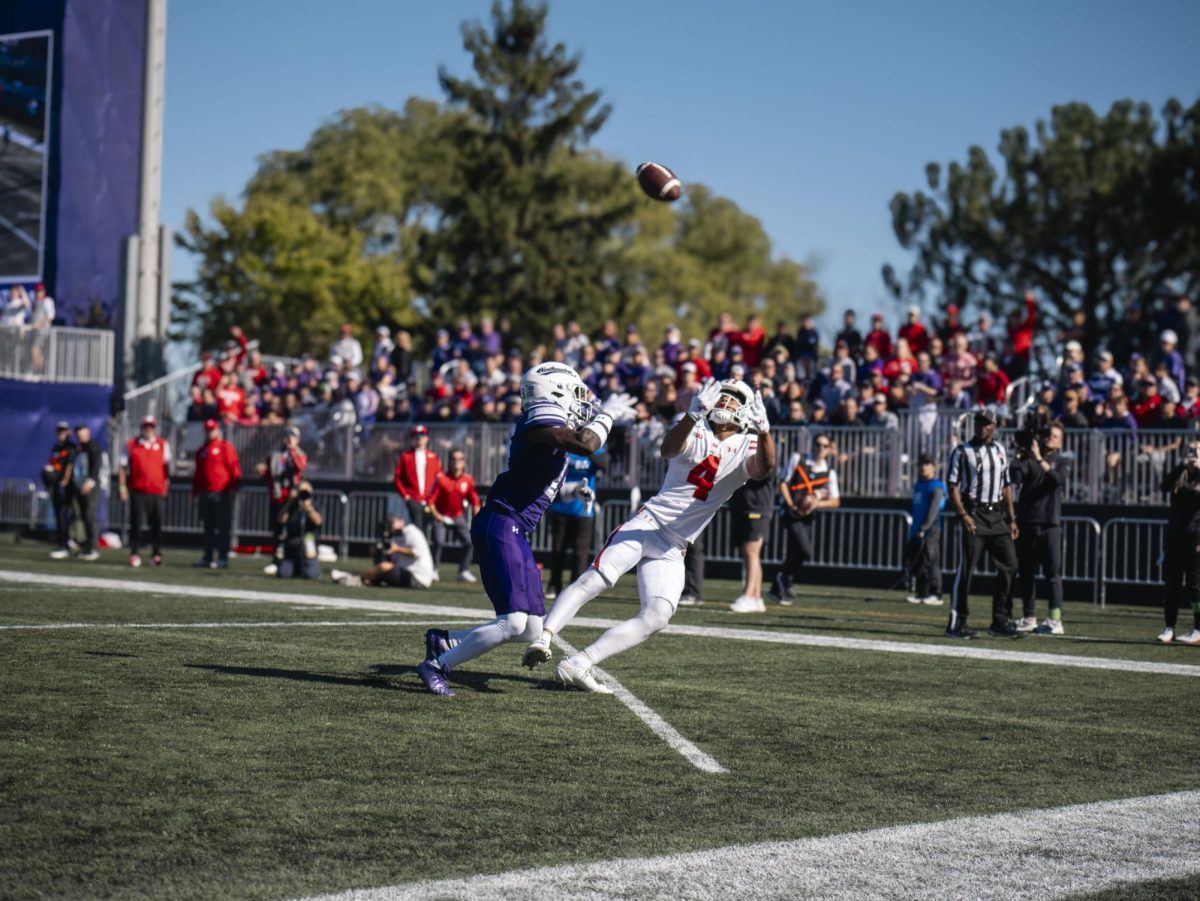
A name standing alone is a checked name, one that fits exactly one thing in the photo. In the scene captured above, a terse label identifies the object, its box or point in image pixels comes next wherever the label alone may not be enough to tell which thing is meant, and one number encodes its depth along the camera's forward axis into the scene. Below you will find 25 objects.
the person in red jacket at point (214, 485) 22.30
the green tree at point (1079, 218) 38.88
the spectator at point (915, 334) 24.36
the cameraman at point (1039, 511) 14.70
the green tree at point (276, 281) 56.03
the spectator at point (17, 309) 33.56
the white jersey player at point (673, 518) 9.10
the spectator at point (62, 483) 24.27
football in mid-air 11.32
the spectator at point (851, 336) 24.56
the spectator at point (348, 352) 30.88
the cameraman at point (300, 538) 20.34
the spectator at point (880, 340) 24.58
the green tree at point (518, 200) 48.69
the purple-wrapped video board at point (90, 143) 34.25
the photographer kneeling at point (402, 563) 18.94
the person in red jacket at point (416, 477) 21.11
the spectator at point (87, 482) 23.69
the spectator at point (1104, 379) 21.01
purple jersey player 8.56
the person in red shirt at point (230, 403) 29.72
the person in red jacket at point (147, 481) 23.06
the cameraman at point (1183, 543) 13.88
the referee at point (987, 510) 14.04
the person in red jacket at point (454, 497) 21.17
